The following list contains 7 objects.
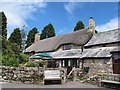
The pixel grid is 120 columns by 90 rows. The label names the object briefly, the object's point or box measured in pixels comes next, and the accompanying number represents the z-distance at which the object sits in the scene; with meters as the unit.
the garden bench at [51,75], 8.08
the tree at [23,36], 34.89
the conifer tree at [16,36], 34.38
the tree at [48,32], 36.16
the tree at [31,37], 36.78
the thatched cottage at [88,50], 11.10
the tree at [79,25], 33.09
